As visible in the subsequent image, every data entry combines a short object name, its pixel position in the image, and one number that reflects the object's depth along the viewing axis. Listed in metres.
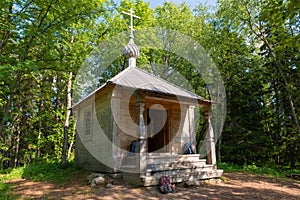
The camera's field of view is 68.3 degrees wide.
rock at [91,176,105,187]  6.82
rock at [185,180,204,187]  7.01
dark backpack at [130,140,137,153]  8.03
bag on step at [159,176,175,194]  6.23
